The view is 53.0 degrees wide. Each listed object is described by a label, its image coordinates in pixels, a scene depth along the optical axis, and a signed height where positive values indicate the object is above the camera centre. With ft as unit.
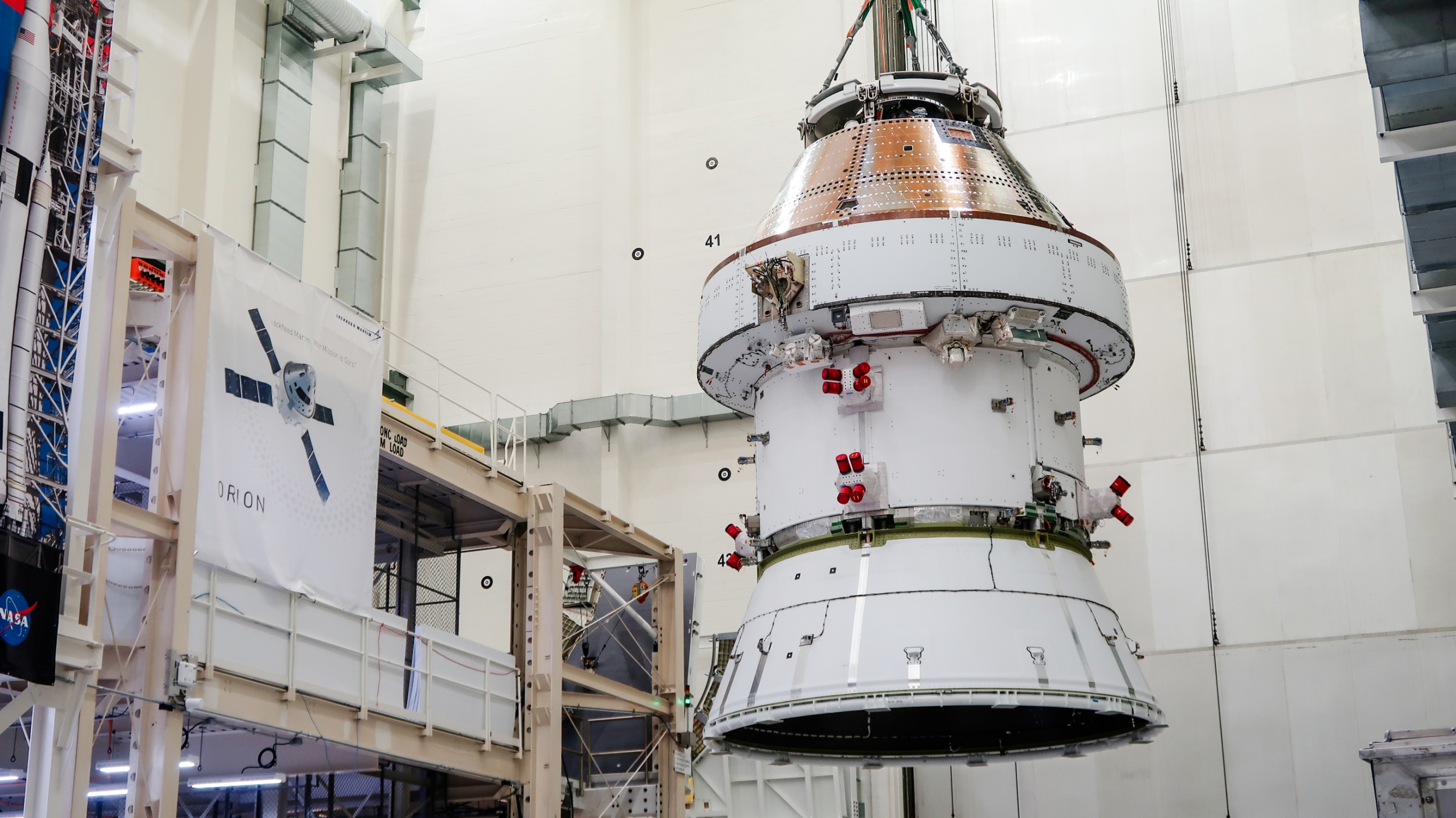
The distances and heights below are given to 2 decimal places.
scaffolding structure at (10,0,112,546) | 41.39 +16.02
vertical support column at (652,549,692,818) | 72.79 +6.61
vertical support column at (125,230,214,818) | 44.45 +7.78
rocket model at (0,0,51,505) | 41.86 +18.93
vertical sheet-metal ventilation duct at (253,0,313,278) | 87.97 +39.54
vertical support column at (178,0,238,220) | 83.92 +39.35
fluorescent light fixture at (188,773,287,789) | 63.57 +1.21
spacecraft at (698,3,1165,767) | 42.06 +10.37
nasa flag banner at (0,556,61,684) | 38.68 +5.02
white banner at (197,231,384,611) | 50.19 +13.28
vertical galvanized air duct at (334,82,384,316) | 94.53 +38.25
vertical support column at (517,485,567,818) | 63.93 +6.29
